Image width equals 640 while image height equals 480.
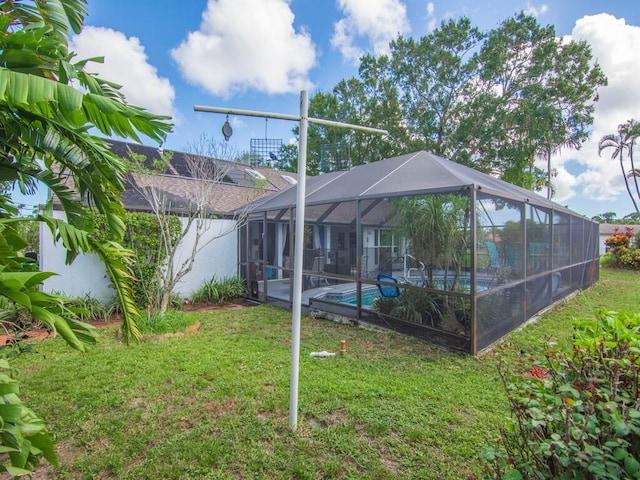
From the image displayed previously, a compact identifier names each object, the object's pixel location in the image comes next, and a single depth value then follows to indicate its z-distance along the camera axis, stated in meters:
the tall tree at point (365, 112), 19.02
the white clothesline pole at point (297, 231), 2.93
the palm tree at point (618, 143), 24.38
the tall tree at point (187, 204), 6.87
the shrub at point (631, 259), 16.14
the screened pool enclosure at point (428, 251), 5.27
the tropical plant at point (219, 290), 9.36
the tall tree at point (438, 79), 17.59
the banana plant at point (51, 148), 1.54
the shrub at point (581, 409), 1.13
